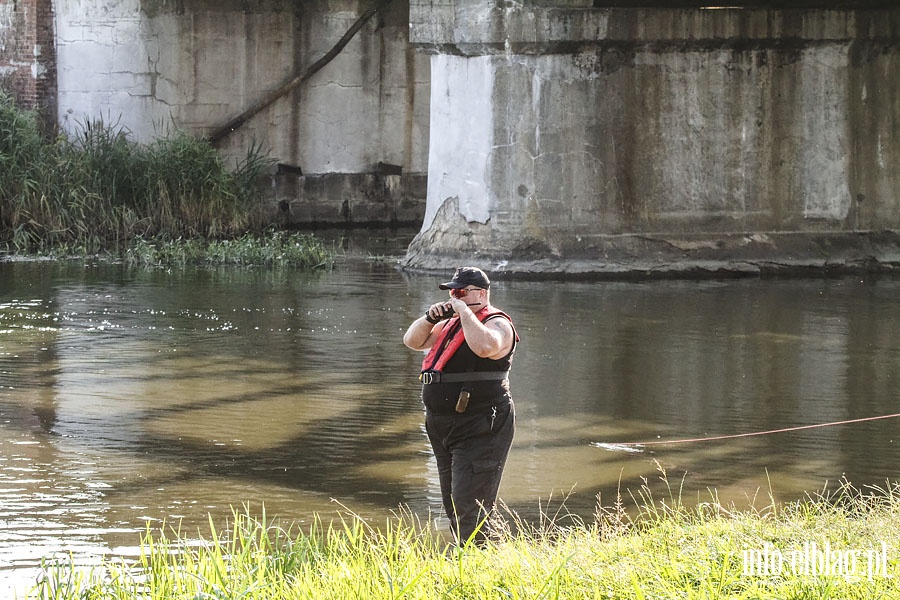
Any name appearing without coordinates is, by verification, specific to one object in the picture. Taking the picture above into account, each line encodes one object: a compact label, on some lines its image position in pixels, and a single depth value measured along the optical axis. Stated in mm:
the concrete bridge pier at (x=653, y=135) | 35812
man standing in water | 13703
